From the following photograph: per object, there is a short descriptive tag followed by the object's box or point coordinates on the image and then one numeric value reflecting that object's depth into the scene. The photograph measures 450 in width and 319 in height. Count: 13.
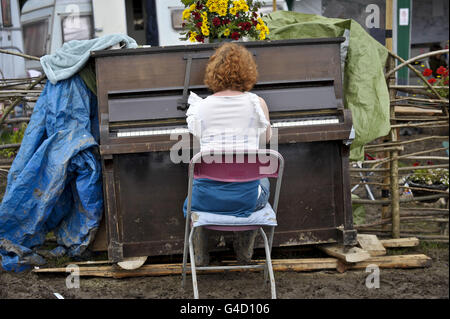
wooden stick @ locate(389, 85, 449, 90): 4.52
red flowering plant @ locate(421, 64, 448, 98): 5.28
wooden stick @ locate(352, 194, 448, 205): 4.67
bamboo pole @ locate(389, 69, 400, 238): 4.51
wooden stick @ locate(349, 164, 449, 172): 4.60
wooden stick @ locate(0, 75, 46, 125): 4.40
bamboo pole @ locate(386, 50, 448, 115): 4.40
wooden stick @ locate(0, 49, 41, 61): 4.44
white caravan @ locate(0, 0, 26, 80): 9.42
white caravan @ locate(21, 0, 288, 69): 8.36
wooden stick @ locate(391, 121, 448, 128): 4.45
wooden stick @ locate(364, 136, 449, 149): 4.48
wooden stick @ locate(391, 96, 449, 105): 4.52
